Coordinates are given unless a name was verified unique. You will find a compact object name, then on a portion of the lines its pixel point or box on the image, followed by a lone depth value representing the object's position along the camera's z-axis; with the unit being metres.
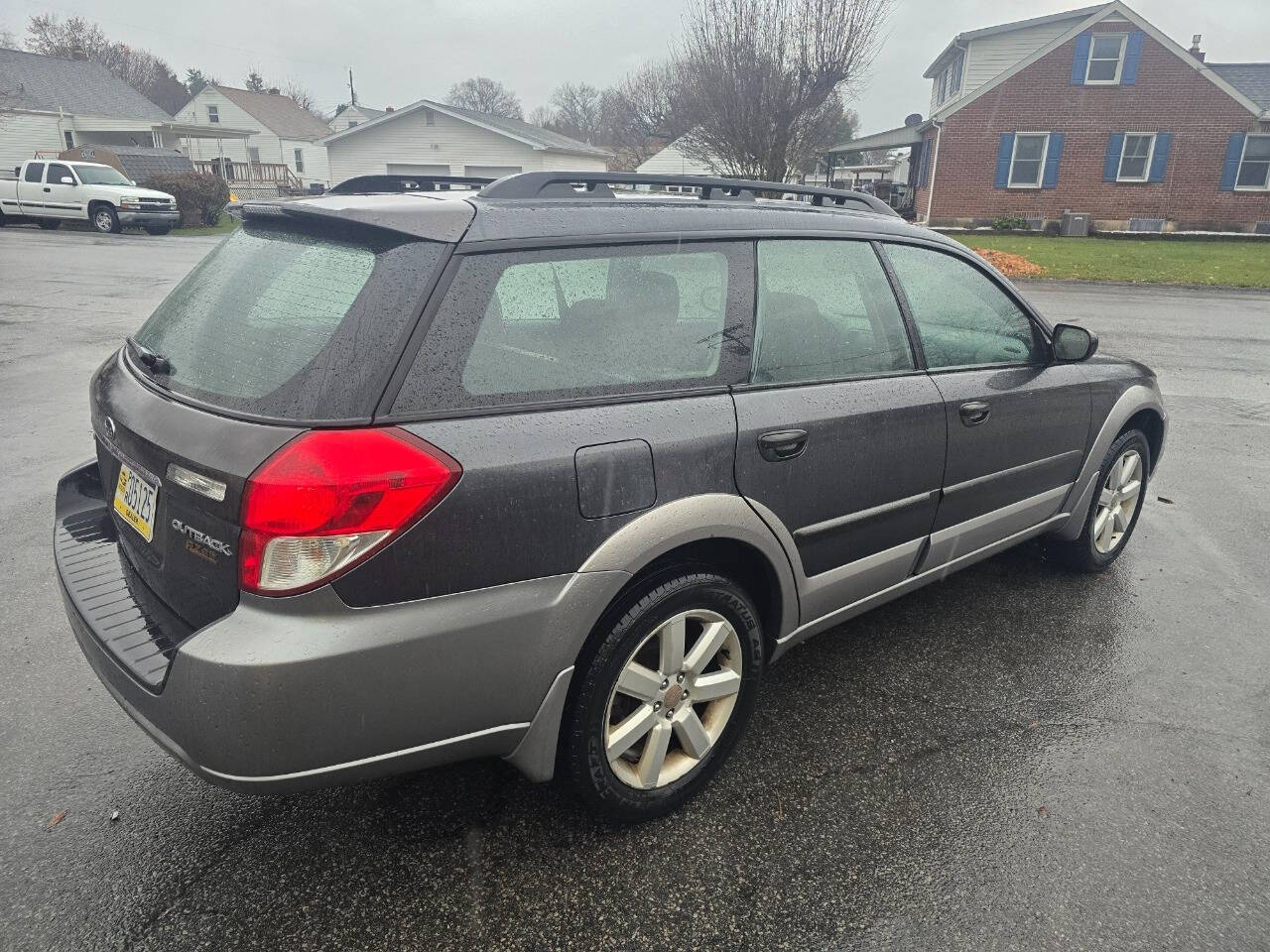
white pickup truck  23.56
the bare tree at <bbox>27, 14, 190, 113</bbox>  60.84
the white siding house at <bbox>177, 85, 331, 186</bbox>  55.16
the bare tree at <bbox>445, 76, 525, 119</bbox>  85.81
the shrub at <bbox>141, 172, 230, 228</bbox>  25.78
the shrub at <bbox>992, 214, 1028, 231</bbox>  28.70
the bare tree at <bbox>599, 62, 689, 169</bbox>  62.00
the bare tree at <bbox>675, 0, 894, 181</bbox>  23.66
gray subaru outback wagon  1.84
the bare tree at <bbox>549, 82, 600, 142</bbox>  84.69
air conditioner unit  28.05
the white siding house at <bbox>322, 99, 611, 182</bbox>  36.75
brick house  27.78
